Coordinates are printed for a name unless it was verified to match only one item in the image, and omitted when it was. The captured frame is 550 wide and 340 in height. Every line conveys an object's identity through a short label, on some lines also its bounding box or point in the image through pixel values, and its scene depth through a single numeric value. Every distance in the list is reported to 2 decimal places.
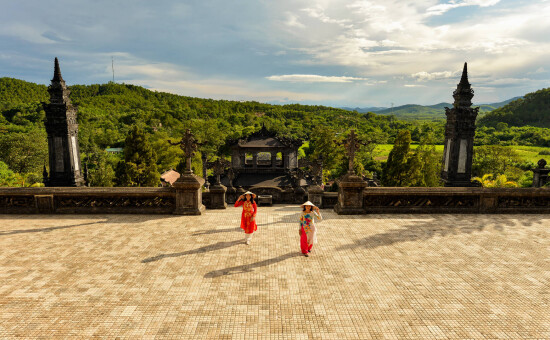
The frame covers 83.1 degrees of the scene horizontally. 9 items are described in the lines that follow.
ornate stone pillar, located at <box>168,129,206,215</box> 11.91
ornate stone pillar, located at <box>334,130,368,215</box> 12.19
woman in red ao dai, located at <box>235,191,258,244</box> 9.22
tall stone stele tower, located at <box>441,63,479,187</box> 20.56
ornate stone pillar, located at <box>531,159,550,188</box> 15.42
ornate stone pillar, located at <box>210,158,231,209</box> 13.06
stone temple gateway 35.88
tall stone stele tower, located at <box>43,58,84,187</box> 20.22
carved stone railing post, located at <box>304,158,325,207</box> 13.26
